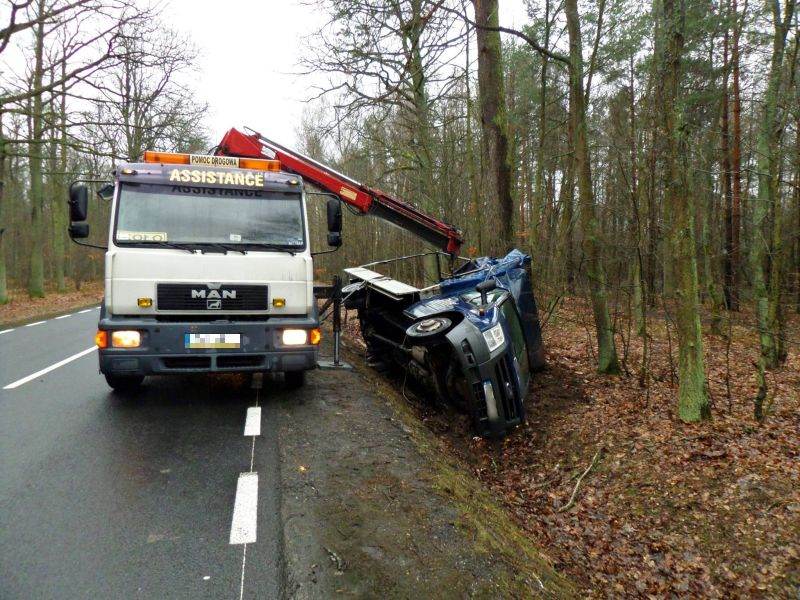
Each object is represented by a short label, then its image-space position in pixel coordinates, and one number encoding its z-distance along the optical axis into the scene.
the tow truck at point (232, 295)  5.33
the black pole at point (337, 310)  7.17
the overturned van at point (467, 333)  5.56
